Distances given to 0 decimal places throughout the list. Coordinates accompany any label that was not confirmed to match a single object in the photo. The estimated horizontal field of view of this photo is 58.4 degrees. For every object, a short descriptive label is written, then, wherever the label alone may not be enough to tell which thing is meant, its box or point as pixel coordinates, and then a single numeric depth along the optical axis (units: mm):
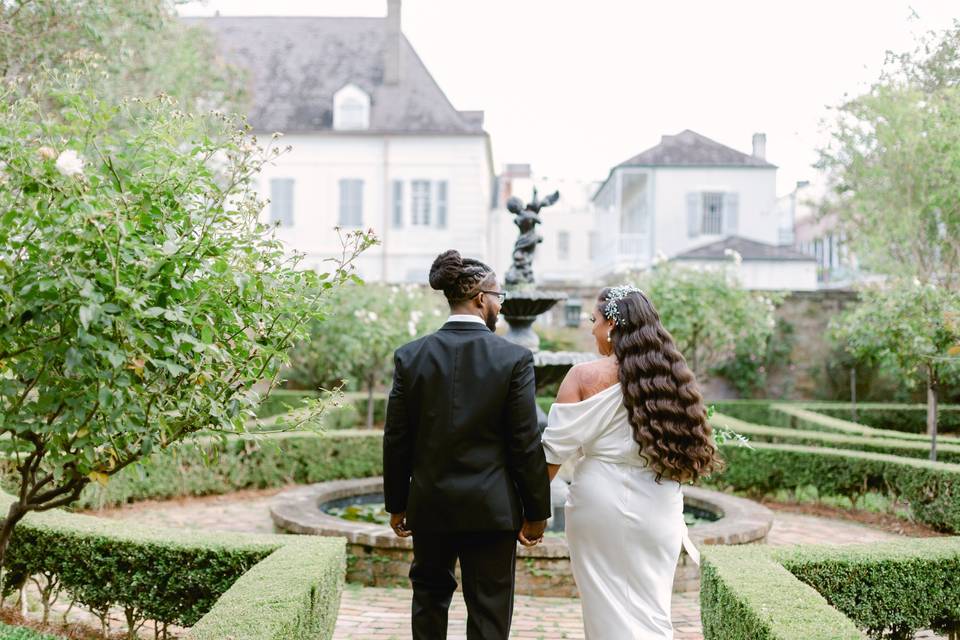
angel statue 7164
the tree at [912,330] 9438
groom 3357
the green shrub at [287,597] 3236
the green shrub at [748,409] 16438
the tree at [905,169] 15805
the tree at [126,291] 2885
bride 3580
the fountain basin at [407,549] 5863
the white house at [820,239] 21438
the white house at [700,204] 27345
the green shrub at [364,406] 16203
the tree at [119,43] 9383
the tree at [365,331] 14689
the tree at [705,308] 15320
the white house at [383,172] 25656
